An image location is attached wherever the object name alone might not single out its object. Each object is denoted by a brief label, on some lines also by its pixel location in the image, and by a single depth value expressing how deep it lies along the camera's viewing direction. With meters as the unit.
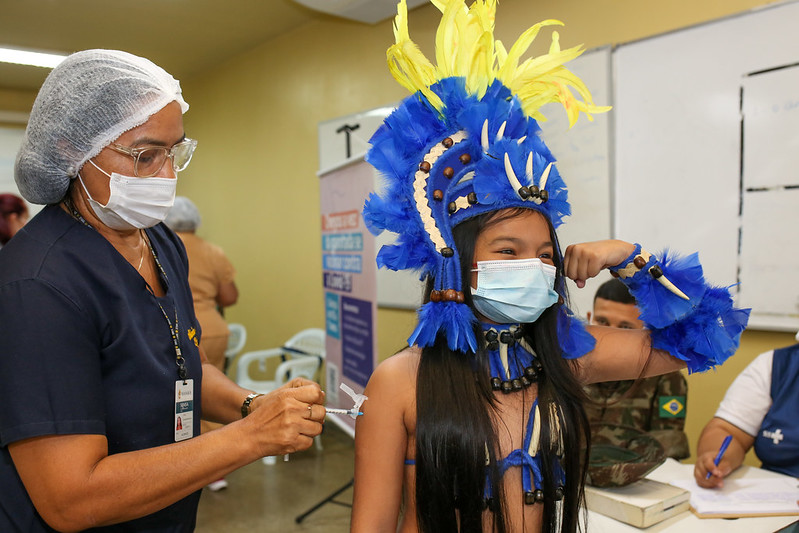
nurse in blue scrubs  0.99
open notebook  1.68
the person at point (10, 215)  3.47
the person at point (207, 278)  4.09
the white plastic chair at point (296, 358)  4.65
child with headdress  1.24
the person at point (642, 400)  2.22
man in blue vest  2.02
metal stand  3.54
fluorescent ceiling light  5.80
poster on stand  3.00
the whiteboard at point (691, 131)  2.75
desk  1.59
